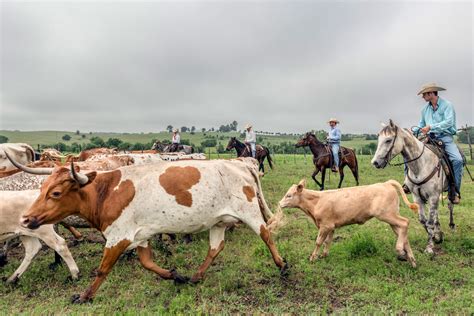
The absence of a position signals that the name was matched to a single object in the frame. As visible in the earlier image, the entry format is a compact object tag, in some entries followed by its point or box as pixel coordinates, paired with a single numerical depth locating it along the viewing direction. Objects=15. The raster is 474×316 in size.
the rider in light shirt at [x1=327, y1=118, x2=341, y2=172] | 15.55
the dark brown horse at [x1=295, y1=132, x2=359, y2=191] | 15.41
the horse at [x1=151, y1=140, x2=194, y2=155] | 21.25
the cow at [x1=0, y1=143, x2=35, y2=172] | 9.86
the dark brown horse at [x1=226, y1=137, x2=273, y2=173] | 19.99
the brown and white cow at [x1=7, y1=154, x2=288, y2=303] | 4.49
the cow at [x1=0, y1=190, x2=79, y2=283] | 5.34
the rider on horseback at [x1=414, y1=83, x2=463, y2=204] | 6.97
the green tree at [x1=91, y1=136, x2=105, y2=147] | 61.92
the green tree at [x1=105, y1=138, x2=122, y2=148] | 54.40
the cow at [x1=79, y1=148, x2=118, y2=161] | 12.69
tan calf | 5.82
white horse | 6.57
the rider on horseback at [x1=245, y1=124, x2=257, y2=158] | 20.19
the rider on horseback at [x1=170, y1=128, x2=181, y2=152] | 22.23
